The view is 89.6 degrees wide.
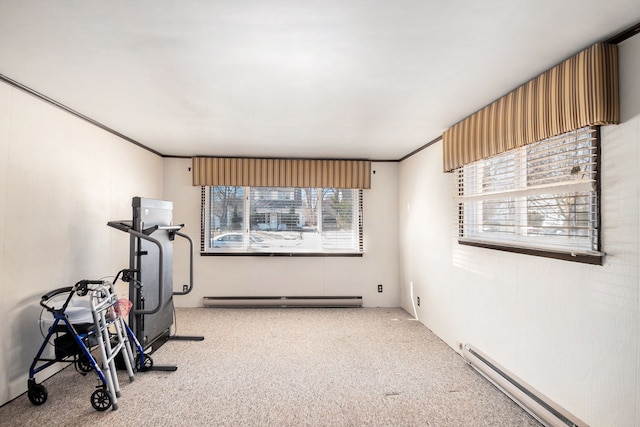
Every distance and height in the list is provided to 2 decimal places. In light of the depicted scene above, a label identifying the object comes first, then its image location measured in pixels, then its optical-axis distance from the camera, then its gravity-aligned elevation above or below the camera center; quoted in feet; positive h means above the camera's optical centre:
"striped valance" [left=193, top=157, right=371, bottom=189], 16.43 +2.38
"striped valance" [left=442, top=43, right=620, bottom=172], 5.80 +2.41
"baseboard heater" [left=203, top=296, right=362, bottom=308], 16.47 -4.27
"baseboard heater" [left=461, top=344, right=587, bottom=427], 6.68 -4.17
